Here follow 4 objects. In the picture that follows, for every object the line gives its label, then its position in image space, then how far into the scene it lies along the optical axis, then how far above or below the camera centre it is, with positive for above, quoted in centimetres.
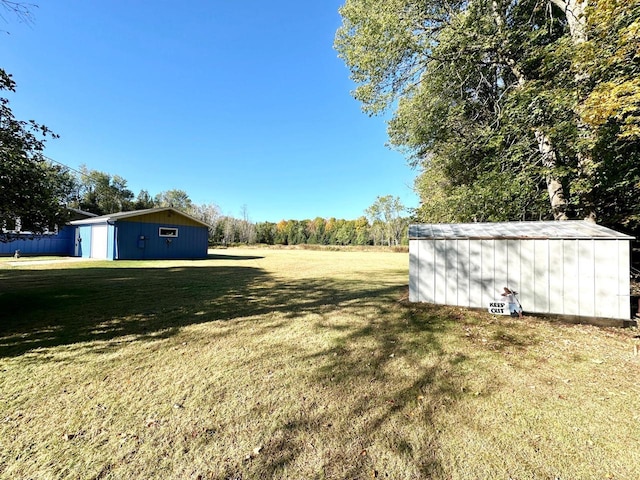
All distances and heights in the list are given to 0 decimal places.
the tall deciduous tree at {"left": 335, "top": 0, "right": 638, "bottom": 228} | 640 +441
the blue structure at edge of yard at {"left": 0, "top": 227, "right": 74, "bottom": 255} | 1778 -41
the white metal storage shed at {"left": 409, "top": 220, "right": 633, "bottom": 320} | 459 -50
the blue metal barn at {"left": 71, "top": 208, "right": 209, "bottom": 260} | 1599 +24
